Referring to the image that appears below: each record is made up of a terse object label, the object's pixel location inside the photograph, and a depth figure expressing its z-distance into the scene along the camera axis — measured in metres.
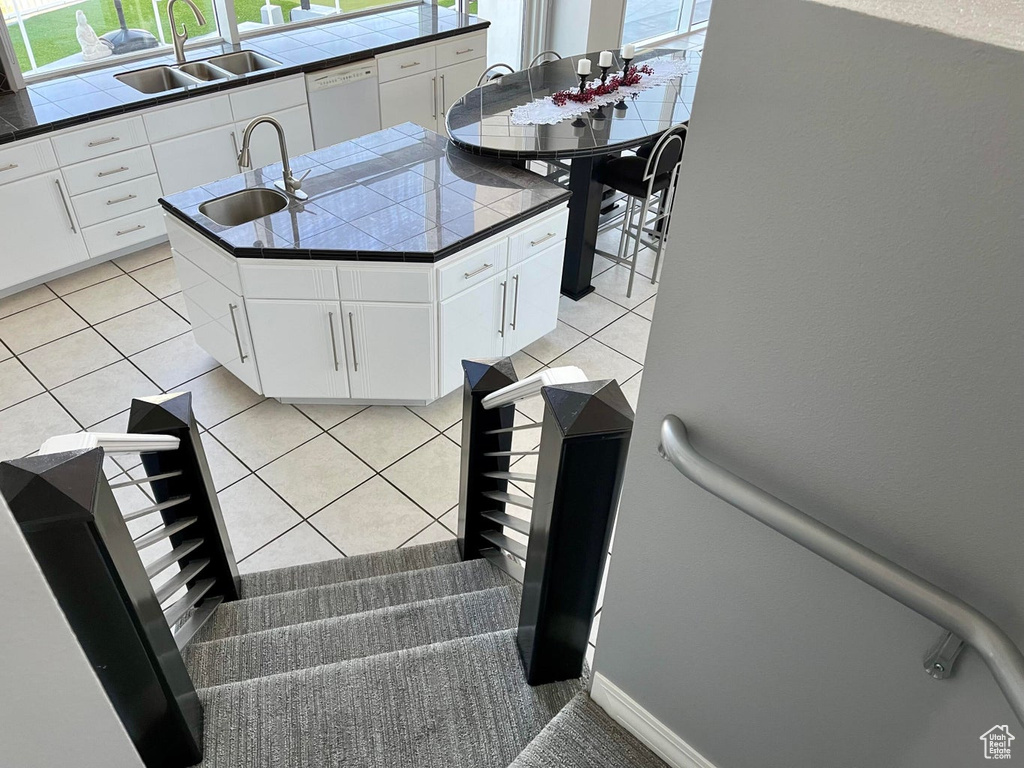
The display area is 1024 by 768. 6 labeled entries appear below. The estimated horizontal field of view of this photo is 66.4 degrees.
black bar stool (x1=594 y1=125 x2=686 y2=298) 4.08
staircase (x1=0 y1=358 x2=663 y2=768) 1.40
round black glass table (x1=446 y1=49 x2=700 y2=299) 3.88
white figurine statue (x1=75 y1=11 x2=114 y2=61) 4.63
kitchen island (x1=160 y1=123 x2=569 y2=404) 3.16
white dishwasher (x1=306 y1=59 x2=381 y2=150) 4.86
